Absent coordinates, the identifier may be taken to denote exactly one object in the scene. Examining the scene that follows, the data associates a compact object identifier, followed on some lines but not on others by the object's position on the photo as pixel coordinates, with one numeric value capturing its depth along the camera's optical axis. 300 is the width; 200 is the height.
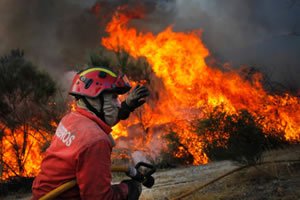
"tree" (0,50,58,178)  15.52
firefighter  2.38
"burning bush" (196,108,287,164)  7.04
